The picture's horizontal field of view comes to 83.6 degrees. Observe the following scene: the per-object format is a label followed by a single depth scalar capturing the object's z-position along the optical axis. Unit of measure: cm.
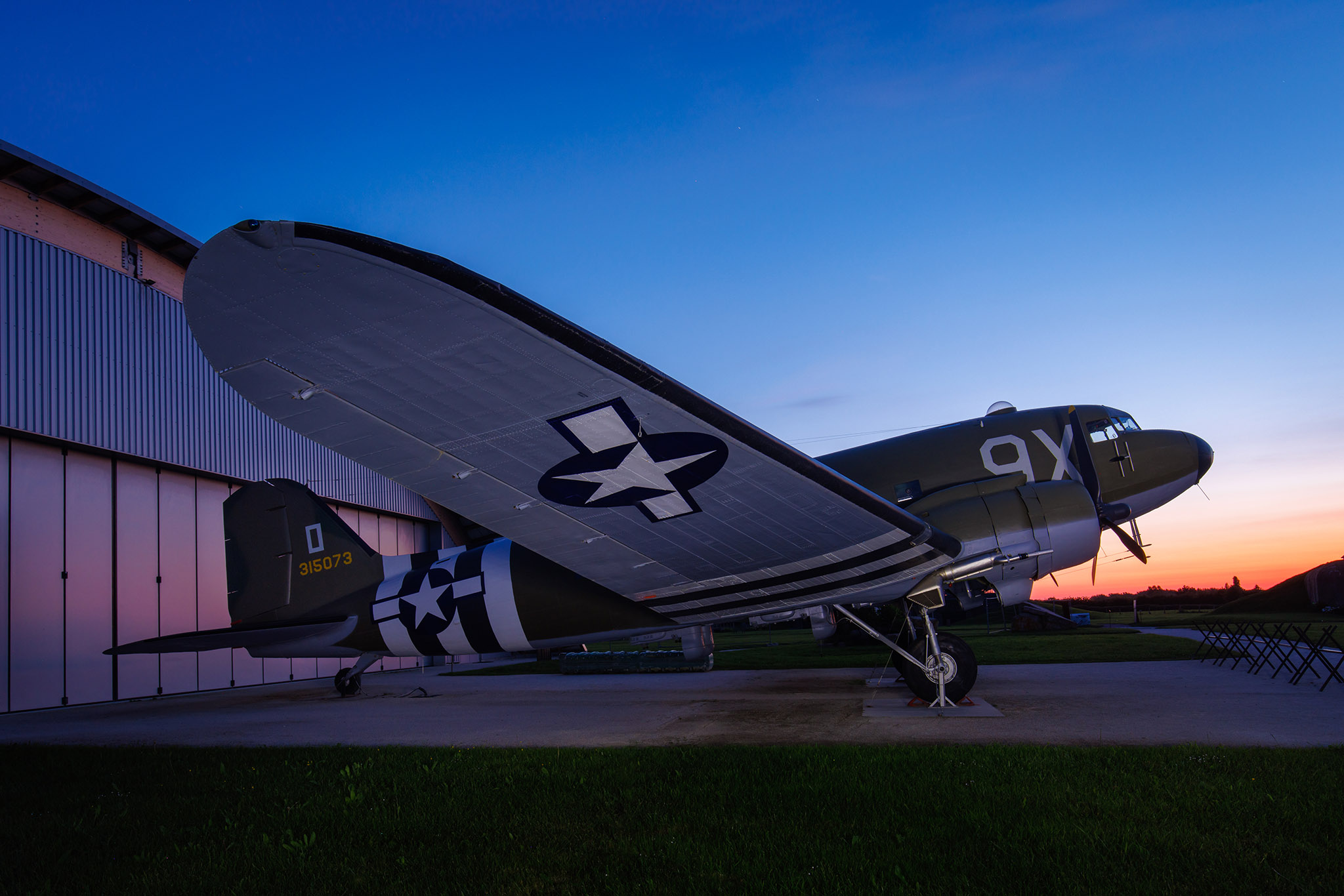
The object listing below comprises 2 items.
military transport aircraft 507
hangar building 1380
